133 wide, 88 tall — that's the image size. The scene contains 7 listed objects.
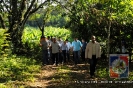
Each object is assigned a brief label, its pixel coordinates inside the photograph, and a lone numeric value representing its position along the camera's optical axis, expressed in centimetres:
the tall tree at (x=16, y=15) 2302
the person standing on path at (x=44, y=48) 1719
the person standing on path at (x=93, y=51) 1253
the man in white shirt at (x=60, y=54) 1888
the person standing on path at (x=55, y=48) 1739
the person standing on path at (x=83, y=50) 1985
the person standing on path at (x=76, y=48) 1804
